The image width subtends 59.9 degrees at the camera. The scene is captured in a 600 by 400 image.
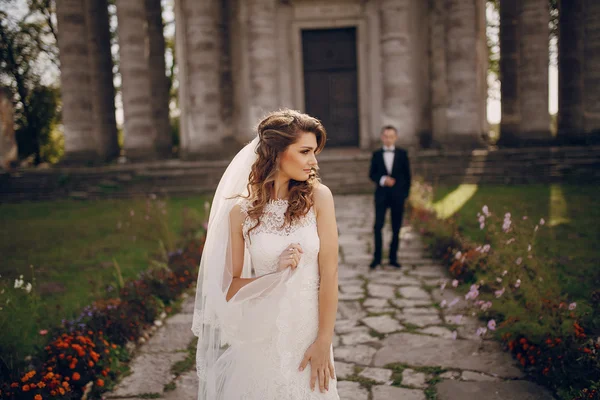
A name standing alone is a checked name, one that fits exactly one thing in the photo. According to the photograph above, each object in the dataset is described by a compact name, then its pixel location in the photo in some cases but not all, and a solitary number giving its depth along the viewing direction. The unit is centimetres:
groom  749
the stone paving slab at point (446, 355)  436
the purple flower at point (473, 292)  436
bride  249
